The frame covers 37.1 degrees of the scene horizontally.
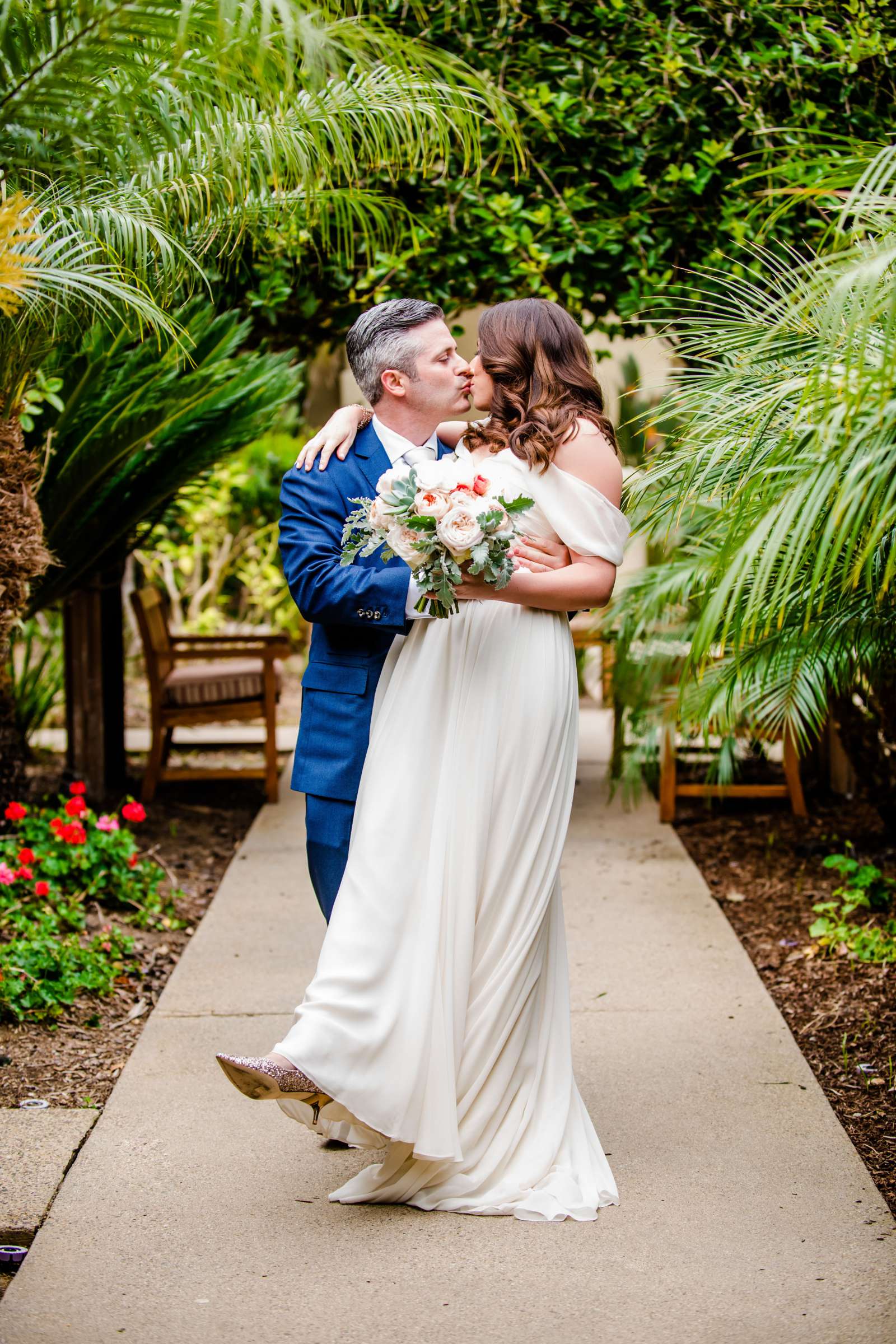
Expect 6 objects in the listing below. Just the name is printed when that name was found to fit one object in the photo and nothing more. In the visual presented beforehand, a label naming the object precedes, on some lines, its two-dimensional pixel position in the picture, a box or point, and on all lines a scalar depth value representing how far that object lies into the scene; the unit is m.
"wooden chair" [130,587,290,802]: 6.84
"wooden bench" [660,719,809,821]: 6.43
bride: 2.94
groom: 3.08
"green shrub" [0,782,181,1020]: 4.28
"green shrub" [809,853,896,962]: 4.78
